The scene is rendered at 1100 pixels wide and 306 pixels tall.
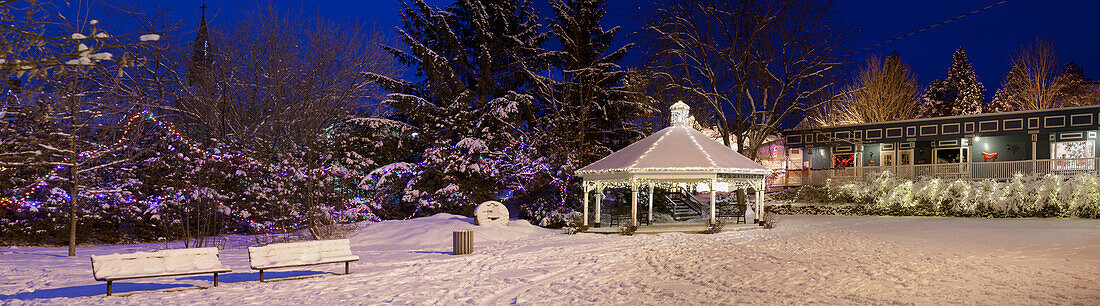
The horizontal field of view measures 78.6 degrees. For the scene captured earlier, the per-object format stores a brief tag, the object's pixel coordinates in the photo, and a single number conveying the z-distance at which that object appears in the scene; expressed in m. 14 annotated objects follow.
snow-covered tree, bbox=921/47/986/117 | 56.19
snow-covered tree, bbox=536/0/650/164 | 27.58
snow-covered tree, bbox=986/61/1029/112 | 47.81
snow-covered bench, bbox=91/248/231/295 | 9.09
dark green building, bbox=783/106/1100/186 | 27.45
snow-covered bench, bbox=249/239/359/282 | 10.43
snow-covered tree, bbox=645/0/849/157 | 27.64
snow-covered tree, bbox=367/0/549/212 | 25.98
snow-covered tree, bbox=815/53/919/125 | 49.41
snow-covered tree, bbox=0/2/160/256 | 14.05
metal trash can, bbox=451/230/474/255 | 14.55
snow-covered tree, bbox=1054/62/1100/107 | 52.26
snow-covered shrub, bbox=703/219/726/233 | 20.22
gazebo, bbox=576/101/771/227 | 20.16
